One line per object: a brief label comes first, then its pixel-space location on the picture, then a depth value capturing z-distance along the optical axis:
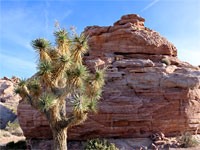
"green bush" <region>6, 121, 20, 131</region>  18.52
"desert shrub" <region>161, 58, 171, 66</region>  14.49
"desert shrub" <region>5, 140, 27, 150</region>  13.07
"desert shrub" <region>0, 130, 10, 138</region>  16.62
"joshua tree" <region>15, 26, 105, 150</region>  7.66
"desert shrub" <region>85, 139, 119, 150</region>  9.95
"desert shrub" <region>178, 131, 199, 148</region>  11.10
